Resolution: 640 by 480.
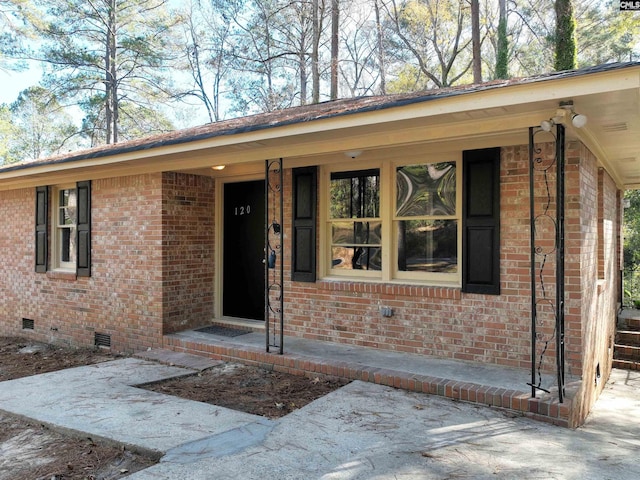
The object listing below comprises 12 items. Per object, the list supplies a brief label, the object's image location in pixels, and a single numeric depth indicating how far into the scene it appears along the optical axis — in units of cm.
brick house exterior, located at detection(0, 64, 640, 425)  434
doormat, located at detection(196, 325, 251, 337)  639
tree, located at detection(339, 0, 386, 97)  2041
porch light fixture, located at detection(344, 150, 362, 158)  511
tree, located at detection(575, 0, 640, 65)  1744
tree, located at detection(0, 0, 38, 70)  1730
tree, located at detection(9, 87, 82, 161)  2012
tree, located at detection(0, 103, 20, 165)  3031
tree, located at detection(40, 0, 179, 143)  1892
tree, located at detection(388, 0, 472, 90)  1966
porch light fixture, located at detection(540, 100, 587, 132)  358
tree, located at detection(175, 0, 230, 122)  2189
